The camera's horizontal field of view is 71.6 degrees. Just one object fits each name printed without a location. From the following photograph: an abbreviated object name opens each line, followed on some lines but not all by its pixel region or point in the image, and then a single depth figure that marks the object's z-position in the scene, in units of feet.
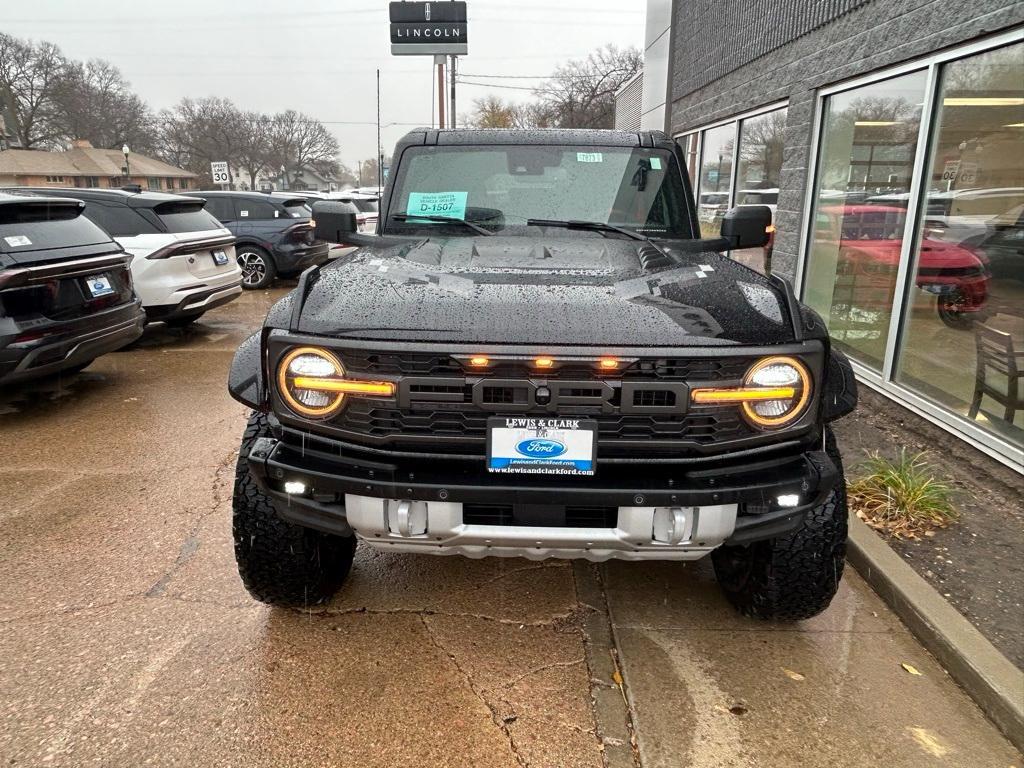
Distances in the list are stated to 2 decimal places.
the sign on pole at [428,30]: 45.57
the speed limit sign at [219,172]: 86.02
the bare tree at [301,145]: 255.91
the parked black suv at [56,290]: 15.21
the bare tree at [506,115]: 145.48
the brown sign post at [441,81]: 44.80
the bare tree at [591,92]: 131.75
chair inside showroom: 13.23
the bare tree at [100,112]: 201.77
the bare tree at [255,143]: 241.96
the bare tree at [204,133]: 236.22
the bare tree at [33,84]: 189.67
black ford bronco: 6.87
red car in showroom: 15.11
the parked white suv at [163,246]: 23.12
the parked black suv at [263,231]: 38.37
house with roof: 178.81
